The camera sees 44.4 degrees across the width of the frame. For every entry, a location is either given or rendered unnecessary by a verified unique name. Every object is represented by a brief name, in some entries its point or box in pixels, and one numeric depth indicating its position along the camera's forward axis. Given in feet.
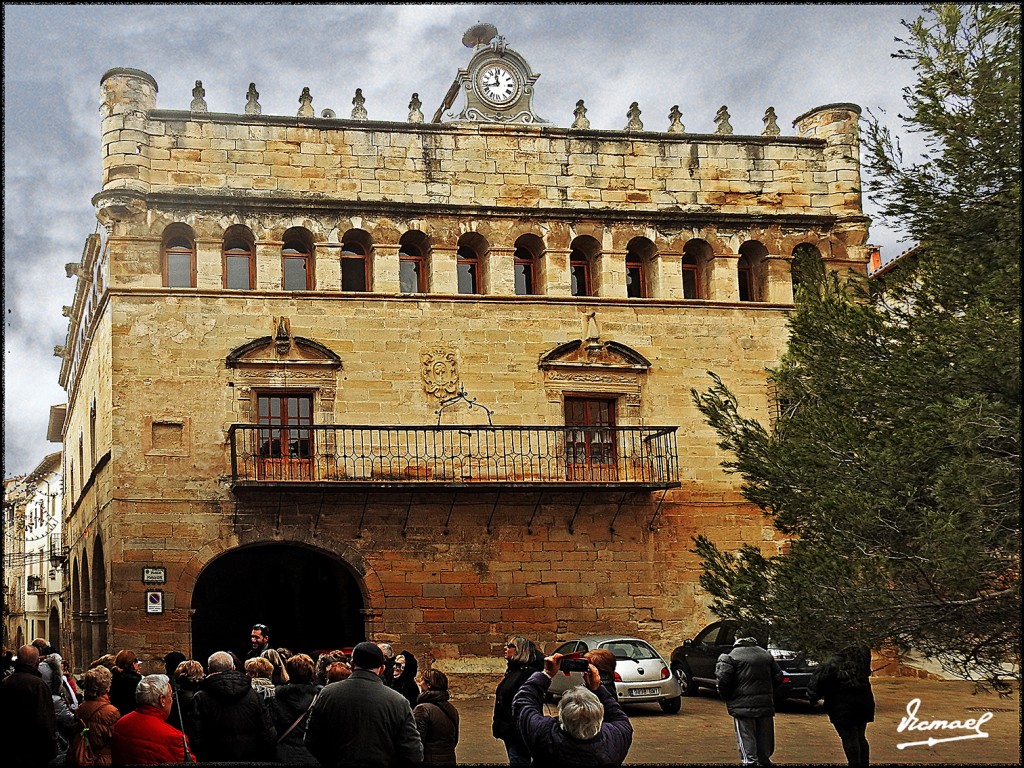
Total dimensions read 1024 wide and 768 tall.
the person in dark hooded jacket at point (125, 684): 31.91
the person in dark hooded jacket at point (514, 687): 29.66
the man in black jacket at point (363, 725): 23.79
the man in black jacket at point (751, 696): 37.93
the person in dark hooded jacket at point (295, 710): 27.89
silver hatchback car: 57.41
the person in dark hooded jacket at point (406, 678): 33.32
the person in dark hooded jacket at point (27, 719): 27.78
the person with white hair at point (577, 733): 22.07
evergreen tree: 32.45
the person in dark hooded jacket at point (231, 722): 27.27
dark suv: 58.13
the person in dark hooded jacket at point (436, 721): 28.02
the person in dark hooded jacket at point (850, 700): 36.17
